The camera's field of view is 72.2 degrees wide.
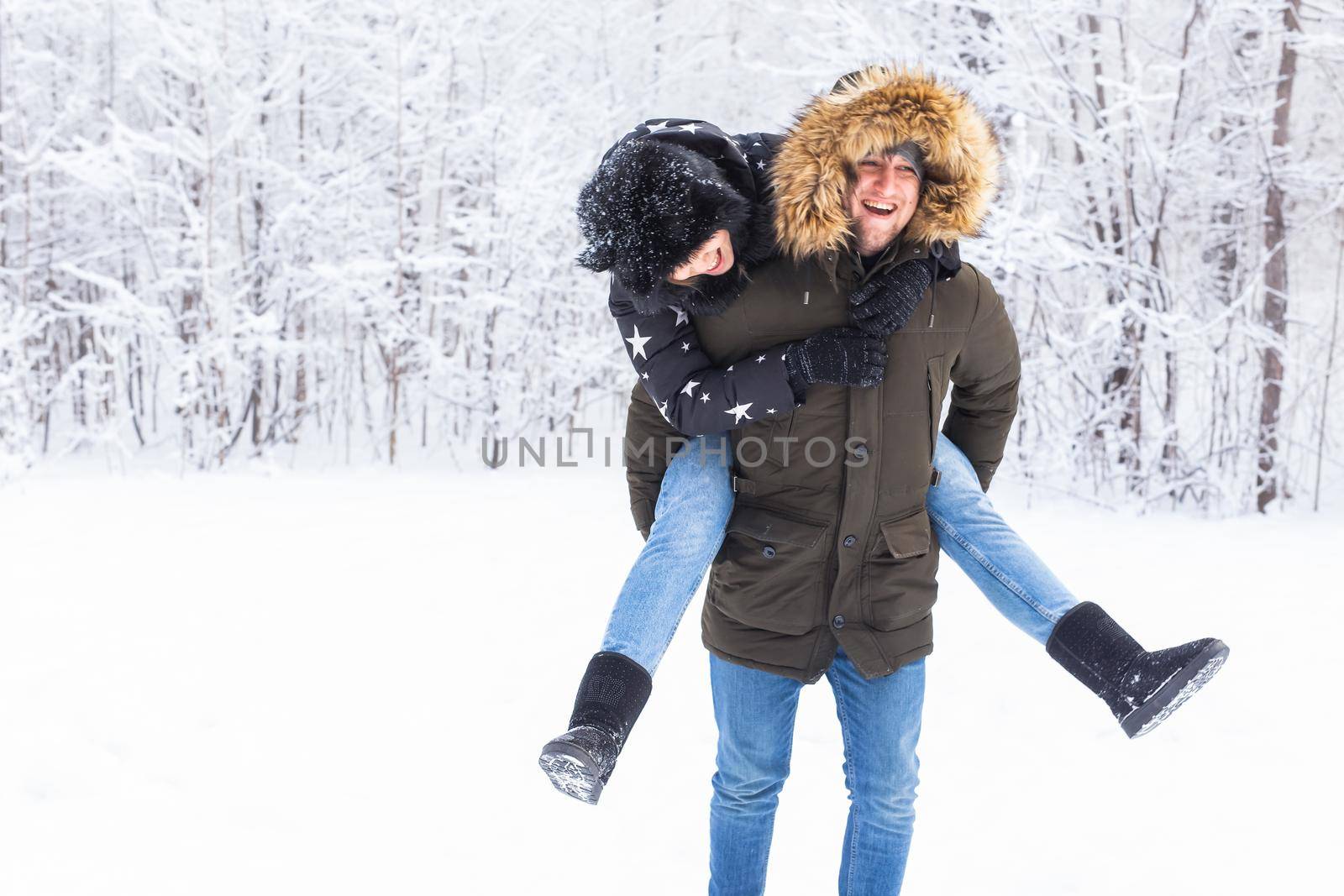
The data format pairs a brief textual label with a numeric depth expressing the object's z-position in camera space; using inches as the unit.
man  65.3
